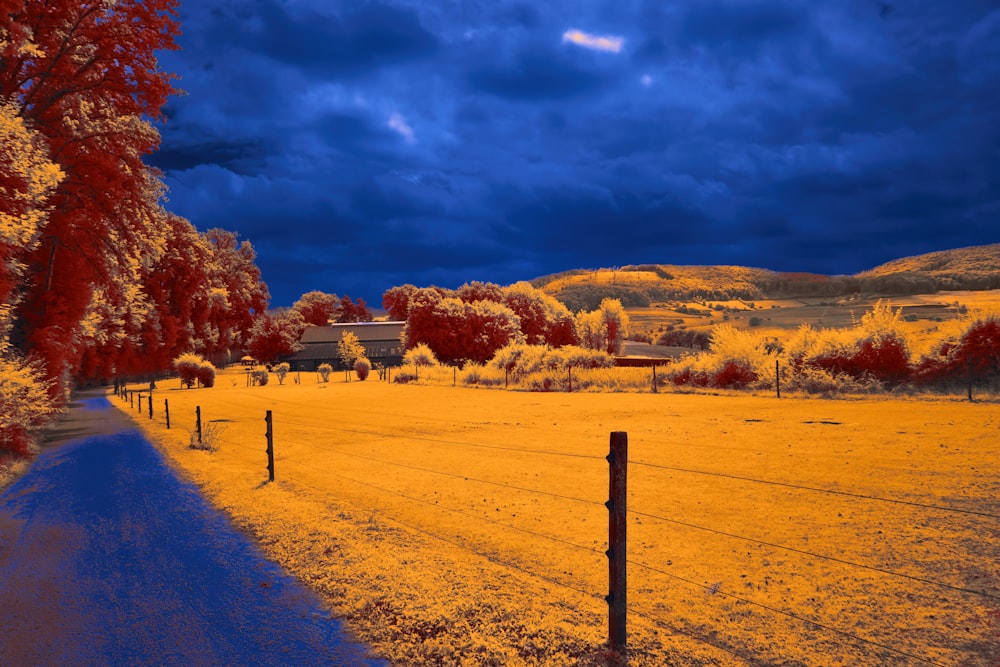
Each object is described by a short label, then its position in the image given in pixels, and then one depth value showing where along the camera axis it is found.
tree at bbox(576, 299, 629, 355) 75.25
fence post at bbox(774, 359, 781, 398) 26.05
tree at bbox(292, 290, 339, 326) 115.12
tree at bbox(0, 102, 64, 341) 12.17
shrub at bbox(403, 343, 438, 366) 57.53
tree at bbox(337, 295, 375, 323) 124.34
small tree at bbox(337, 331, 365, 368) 82.31
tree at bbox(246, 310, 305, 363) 91.62
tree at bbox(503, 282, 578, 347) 77.06
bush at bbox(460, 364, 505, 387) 42.06
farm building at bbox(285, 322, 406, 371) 87.75
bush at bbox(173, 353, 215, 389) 55.28
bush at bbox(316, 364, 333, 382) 64.03
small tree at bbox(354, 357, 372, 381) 63.03
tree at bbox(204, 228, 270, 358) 86.31
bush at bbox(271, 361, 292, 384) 63.08
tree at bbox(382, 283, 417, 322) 112.38
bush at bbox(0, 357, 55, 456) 13.20
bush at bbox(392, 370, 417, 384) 50.78
